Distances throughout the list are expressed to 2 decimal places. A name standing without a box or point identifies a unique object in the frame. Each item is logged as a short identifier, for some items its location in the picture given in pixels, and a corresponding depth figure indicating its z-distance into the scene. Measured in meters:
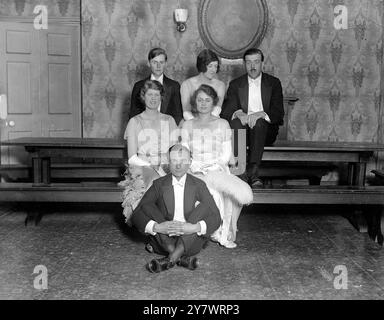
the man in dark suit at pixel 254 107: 4.40
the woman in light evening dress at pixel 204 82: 4.58
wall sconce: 6.45
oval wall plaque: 6.63
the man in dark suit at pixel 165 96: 4.77
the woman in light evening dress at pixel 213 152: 3.83
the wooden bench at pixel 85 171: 5.69
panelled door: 6.64
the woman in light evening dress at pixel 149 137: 4.00
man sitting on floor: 3.34
